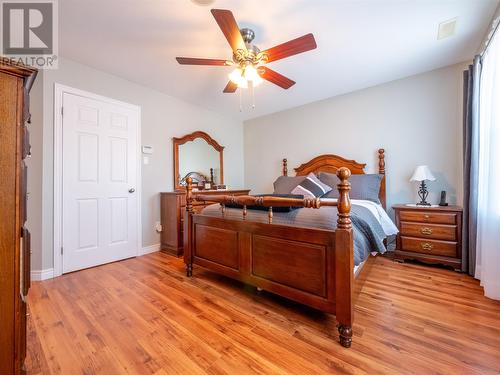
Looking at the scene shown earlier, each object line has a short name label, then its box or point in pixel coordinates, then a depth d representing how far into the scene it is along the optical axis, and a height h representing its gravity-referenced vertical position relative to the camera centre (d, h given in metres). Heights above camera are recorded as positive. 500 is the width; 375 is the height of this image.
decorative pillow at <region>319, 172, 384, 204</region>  2.92 -0.03
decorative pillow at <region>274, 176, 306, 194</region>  3.39 +0.01
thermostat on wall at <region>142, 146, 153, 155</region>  3.24 +0.49
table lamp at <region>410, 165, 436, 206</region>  2.68 +0.10
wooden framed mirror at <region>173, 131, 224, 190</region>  3.65 +0.44
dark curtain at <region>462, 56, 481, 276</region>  2.23 +0.21
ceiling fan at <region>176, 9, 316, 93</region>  1.69 +1.09
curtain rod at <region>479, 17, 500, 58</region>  1.76 +1.25
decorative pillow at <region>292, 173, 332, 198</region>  3.01 -0.04
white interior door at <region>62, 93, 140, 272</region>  2.57 +0.02
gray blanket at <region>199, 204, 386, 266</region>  1.57 -0.28
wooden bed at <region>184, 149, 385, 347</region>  1.37 -0.53
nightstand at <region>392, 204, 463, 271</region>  2.46 -0.56
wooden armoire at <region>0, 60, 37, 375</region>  0.84 -0.09
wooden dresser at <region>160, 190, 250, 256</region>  3.17 -0.50
